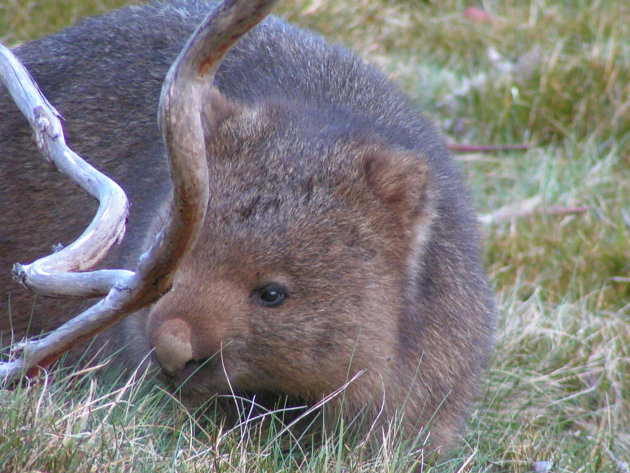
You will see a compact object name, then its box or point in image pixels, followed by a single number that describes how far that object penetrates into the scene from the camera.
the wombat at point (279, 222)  6.99
